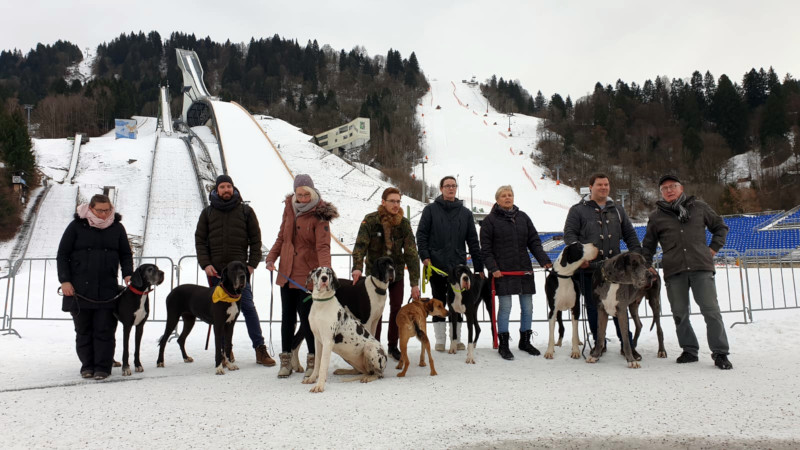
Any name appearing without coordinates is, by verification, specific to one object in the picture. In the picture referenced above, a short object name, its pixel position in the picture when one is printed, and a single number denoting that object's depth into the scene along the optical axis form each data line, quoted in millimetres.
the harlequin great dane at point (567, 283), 5211
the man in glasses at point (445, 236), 5637
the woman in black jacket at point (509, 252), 5559
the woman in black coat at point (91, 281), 4941
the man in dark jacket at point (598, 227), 5582
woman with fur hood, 4969
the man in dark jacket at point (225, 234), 5285
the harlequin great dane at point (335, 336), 4168
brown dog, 4632
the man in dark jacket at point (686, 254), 5055
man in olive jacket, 5258
